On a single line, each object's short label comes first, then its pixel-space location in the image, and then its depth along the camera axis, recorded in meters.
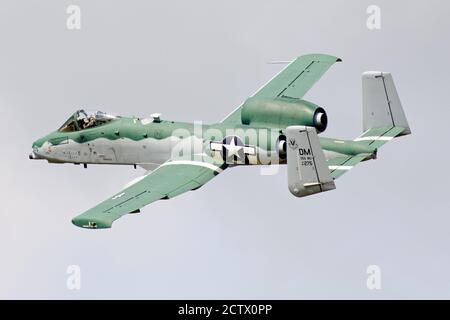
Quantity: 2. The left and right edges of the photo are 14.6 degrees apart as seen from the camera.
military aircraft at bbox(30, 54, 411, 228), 55.84
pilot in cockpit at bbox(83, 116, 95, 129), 60.09
